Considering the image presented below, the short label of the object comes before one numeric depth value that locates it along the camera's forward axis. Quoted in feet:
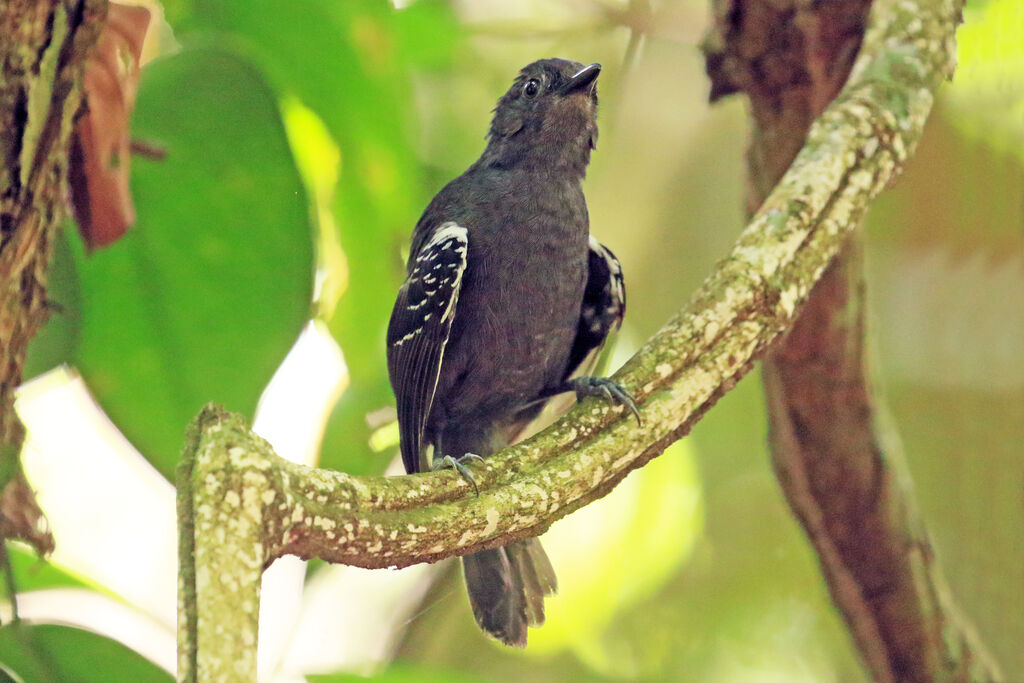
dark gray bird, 16.02
